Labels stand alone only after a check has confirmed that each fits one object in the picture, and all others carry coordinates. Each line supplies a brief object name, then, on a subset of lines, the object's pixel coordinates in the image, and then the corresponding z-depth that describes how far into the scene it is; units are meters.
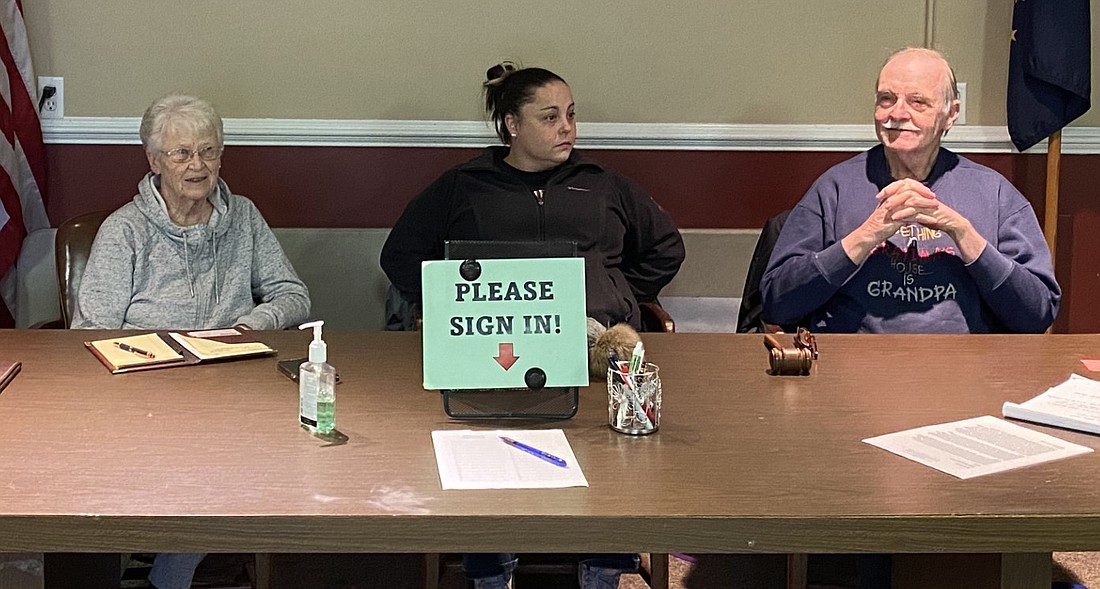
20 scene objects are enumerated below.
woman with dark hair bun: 3.09
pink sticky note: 2.13
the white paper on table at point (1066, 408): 1.77
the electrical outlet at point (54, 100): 3.53
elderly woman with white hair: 2.85
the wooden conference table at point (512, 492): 1.39
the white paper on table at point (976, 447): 1.59
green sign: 1.78
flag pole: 3.59
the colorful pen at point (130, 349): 2.13
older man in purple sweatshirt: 2.53
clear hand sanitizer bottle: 1.69
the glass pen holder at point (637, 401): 1.71
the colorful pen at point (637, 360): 1.72
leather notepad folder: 2.07
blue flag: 3.46
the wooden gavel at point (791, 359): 2.04
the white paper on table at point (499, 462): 1.50
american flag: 3.34
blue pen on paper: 1.58
